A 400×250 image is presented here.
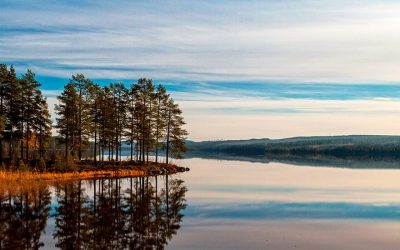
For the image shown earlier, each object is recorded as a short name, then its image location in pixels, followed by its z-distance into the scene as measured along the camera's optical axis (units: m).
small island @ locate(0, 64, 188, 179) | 67.31
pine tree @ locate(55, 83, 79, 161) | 73.38
